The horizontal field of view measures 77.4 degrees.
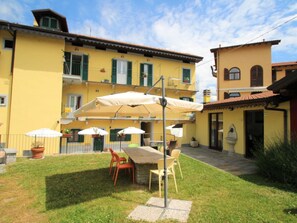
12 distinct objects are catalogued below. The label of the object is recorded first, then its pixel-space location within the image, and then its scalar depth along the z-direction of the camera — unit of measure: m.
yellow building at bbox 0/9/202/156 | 12.47
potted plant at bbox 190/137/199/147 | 13.78
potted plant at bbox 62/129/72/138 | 14.24
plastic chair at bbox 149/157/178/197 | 4.69
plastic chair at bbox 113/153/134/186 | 5.67
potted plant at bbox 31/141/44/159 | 10.63
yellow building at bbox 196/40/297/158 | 7.49
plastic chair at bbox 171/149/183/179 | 5.98
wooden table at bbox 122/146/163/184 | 5.37
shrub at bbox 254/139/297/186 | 5.33
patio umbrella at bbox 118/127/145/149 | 10.45
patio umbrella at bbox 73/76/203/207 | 4.12
